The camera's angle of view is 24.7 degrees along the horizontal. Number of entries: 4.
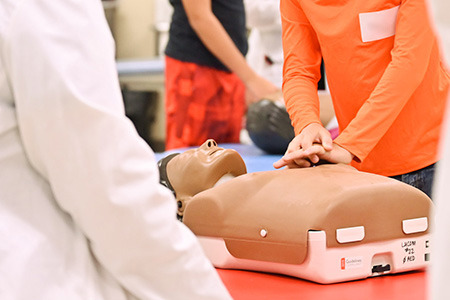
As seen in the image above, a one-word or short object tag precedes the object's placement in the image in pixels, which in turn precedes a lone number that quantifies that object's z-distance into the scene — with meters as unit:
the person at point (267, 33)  5.06
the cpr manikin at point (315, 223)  2.34
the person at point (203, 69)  4.34
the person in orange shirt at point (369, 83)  2.68
